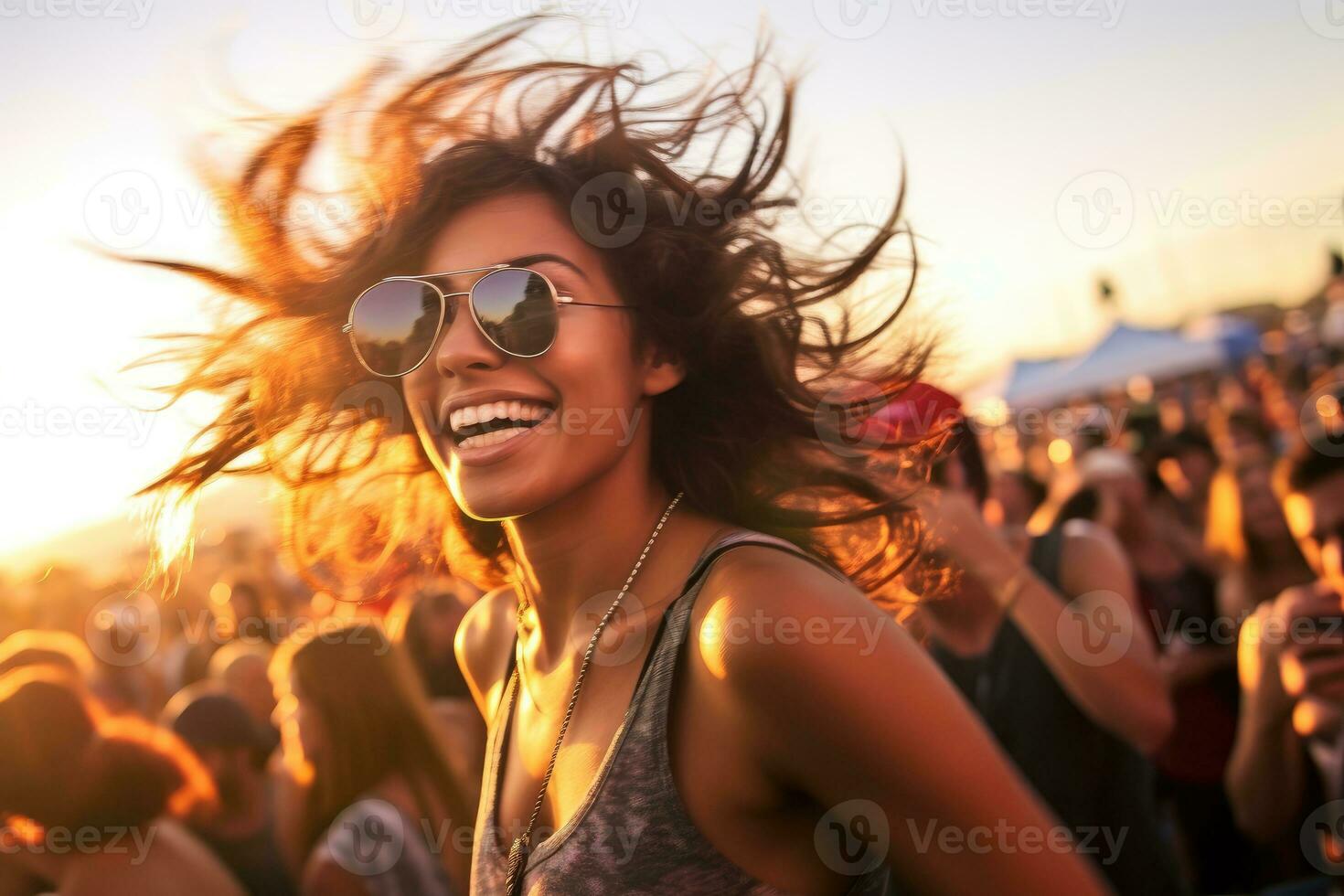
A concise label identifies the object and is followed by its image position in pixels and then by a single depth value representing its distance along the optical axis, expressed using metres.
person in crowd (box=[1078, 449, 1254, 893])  3.83
